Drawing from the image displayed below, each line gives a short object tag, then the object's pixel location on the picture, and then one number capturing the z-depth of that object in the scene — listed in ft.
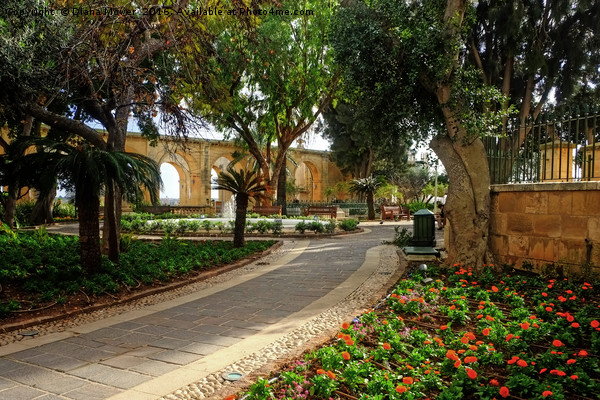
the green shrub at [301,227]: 40.96
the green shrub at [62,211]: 62.08
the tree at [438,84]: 19.71
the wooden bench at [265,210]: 56.80
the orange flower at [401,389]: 7.39
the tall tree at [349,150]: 92.94
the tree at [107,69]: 16.15
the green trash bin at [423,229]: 24.88
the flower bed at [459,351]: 7.85
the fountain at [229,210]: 63.56
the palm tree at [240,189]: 30.37
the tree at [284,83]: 47.57
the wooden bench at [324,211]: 63.00
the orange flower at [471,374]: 7.78
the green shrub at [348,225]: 45.98
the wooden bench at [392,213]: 68.39
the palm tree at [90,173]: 16.02
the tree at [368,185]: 68.59
